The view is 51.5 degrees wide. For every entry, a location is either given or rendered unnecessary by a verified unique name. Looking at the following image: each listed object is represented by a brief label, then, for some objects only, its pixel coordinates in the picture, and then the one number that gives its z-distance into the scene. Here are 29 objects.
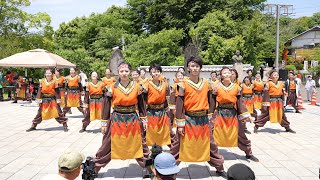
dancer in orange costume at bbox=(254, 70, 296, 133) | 9.09
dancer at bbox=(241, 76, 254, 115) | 11.12
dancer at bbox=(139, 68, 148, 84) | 10.59
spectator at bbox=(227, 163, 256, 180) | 2.10
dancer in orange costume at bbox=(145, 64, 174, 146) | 6.75
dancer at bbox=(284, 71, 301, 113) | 13.76
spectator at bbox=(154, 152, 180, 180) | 2.93
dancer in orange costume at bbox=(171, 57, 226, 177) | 5.38
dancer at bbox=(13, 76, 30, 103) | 17.66
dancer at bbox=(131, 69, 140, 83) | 8.25
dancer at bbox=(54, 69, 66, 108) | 11.78
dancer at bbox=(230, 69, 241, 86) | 7.92
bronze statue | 18.27
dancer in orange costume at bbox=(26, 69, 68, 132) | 9.21
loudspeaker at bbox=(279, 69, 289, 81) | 17.29
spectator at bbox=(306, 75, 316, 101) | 17.44
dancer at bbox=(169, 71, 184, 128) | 7.04
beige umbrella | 15.82
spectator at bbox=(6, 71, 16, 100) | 19.08
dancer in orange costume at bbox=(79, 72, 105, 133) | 9.45
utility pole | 19.89
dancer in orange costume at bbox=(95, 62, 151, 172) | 5.46
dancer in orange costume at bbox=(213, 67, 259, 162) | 6.23
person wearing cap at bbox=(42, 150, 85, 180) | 2.63
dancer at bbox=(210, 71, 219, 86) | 11.52
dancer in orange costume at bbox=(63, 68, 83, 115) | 11.38
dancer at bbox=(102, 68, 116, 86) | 10.02
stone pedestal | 18.00
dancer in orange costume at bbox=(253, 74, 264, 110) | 11.53
